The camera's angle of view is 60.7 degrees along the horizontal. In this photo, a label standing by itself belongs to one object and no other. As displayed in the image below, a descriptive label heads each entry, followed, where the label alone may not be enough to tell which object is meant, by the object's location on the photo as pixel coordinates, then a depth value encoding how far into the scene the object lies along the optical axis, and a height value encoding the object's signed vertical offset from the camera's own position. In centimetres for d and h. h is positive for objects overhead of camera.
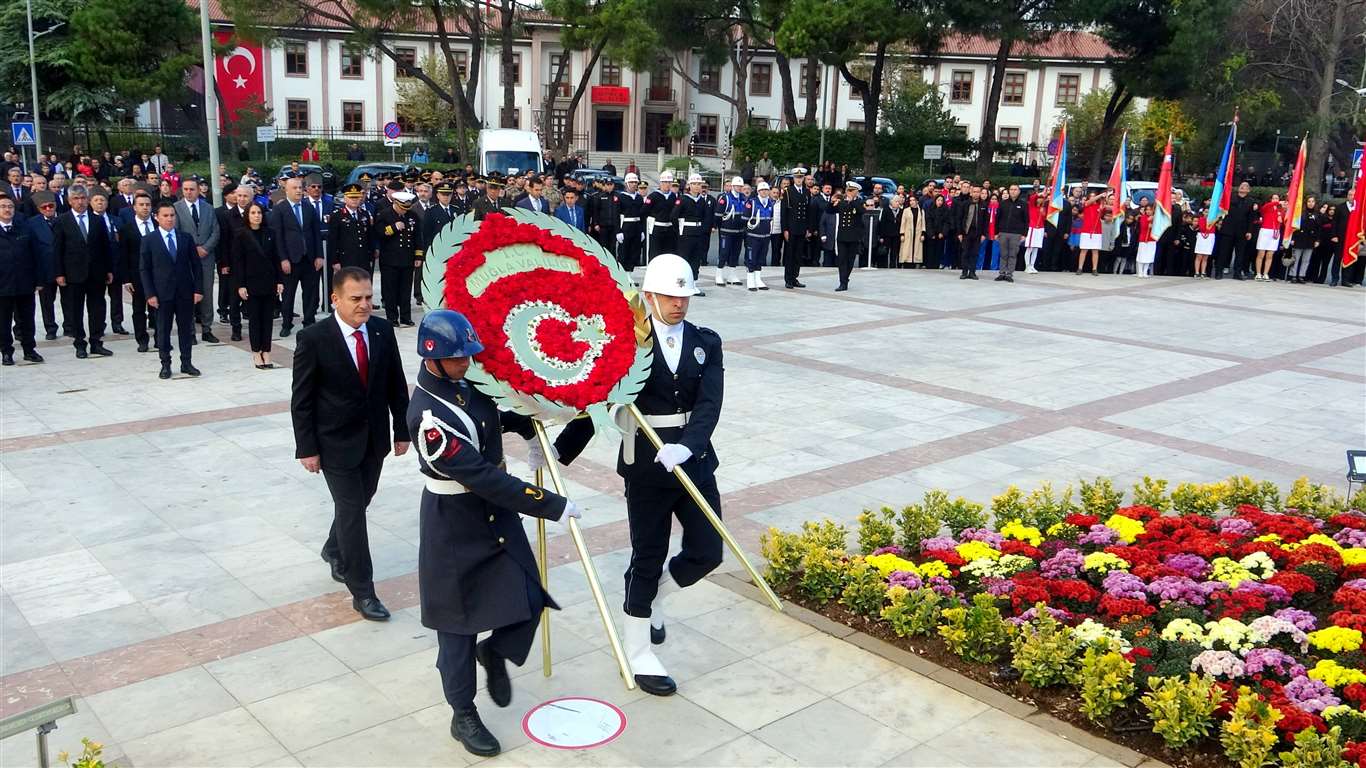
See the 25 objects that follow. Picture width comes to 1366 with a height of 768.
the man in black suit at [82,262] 1246 -139
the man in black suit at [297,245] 1324 -120
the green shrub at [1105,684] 502 -216
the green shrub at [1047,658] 530 -218
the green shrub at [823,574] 639 -221
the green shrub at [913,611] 589 -222
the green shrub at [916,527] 702 -213
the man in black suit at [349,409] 598 -137
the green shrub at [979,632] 563 -219
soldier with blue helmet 451 -150
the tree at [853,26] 3350 +399
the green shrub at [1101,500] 757 -207
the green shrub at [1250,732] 454 -213
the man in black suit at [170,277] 1143 -139
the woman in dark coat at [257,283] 1191 -146
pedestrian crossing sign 2843 -15
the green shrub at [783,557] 663 -221
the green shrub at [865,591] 618 -222
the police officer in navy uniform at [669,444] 542 -136
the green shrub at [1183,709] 480 -215
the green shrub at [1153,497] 777 -209
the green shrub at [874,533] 696 -216
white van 3344 -5
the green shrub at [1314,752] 442 -211
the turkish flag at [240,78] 5180 +274
